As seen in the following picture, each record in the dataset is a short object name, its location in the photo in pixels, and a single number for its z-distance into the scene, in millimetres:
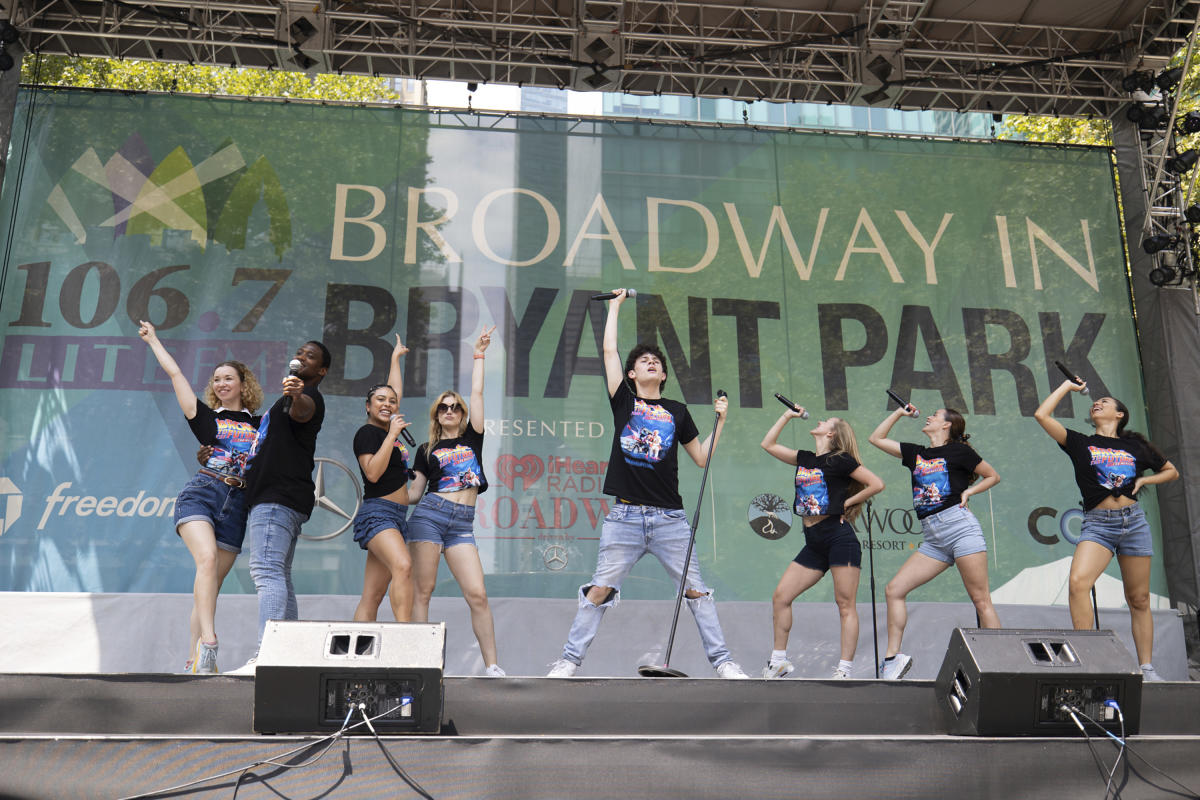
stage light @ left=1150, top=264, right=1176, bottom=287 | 7754
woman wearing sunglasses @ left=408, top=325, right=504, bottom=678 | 5141
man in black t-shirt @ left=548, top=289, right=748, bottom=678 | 4836
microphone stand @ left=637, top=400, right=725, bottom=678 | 4188
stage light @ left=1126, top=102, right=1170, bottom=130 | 7816
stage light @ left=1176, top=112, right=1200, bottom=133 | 7363
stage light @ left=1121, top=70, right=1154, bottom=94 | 7684
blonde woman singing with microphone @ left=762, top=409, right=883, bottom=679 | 5570
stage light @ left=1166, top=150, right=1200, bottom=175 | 7582
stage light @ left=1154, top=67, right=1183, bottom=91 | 7590
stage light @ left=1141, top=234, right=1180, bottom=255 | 7707
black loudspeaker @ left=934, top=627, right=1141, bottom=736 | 3291
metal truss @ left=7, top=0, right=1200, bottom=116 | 7285
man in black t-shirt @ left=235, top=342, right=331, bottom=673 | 4508
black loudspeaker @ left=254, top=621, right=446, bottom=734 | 3168
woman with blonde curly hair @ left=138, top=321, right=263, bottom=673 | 4605
